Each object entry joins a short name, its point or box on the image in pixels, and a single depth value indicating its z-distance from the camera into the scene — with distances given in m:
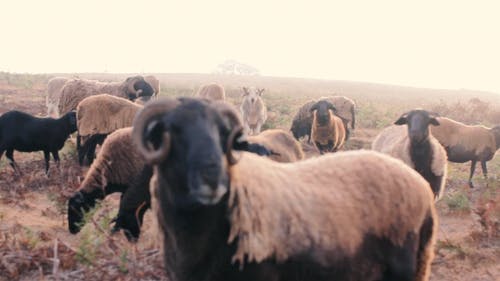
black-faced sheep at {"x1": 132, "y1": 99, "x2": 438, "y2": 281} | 3.02
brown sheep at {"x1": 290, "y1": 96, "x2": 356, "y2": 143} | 18.19
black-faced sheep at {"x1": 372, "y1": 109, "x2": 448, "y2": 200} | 8.33
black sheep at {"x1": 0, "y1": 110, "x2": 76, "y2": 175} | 10.24
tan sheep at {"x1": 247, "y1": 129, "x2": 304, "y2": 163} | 8.21
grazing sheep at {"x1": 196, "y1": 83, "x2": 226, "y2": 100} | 16.70
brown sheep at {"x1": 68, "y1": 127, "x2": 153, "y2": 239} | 6.68
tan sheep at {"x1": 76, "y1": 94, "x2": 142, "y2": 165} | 10.77
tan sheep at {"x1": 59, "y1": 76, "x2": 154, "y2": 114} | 14.25
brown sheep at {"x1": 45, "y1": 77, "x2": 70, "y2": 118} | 17.81
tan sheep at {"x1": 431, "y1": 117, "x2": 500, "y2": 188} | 12.29
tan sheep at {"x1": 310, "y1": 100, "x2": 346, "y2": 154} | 13.73
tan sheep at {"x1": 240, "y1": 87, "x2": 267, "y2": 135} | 17.25
